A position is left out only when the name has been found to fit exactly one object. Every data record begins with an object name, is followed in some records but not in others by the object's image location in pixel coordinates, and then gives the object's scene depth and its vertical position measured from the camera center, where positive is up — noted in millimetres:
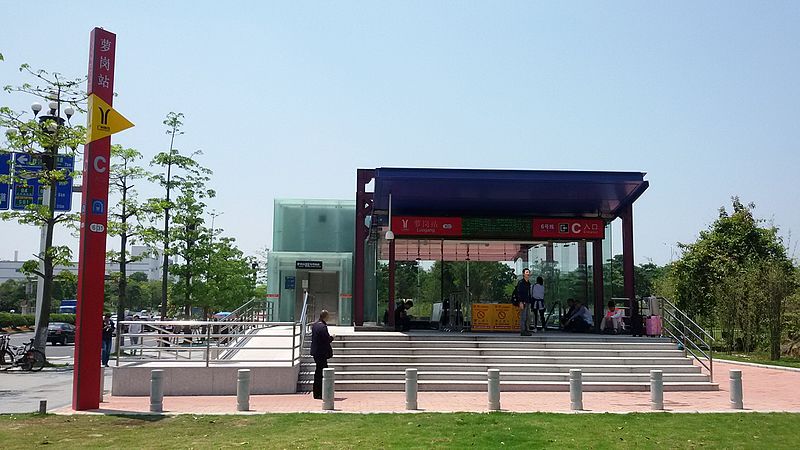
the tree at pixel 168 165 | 36312 +6440
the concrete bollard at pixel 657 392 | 13539 -1624
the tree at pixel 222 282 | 39781 +965
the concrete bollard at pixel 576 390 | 13562 -1602
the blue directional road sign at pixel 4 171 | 25000 +4173
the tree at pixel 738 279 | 27281 +907
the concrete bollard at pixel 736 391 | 13859 -1638
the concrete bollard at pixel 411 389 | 13430 -1585
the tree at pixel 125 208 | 30922 +3624
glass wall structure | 33656 +1821
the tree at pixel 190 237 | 37594 +3070
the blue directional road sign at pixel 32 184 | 24953 +3872
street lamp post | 25016 +3587
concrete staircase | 17047 -1491
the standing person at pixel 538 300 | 23828 +4
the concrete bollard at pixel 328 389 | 13523 -1608
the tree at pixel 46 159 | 24781 +4623
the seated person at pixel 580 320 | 24172 -635
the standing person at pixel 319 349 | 15320 -1016
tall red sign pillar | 13688 +995
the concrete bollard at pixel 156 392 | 13219 -1638
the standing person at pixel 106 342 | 26109 -1531
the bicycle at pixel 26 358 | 25094 -2040
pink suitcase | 21406 -684
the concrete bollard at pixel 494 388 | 13203 -1534
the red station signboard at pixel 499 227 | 24031 +2307
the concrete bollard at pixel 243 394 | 13352 -1679
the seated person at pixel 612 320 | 22797 -587
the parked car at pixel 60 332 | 44156 -2028
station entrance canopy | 21000 +2905
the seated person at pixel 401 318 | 24047 -594
